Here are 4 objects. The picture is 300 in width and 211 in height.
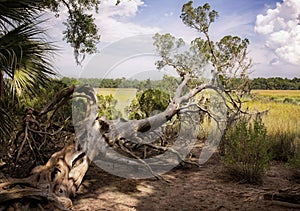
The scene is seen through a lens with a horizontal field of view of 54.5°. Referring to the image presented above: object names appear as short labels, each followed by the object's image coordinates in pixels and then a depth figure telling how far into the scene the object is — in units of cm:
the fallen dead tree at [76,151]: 338
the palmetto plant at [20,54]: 361
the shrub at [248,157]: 490
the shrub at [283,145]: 666
